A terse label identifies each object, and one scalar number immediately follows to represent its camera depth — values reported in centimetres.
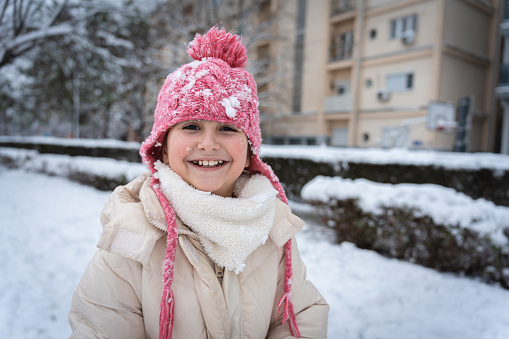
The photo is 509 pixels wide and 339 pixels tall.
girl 110
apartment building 1400
